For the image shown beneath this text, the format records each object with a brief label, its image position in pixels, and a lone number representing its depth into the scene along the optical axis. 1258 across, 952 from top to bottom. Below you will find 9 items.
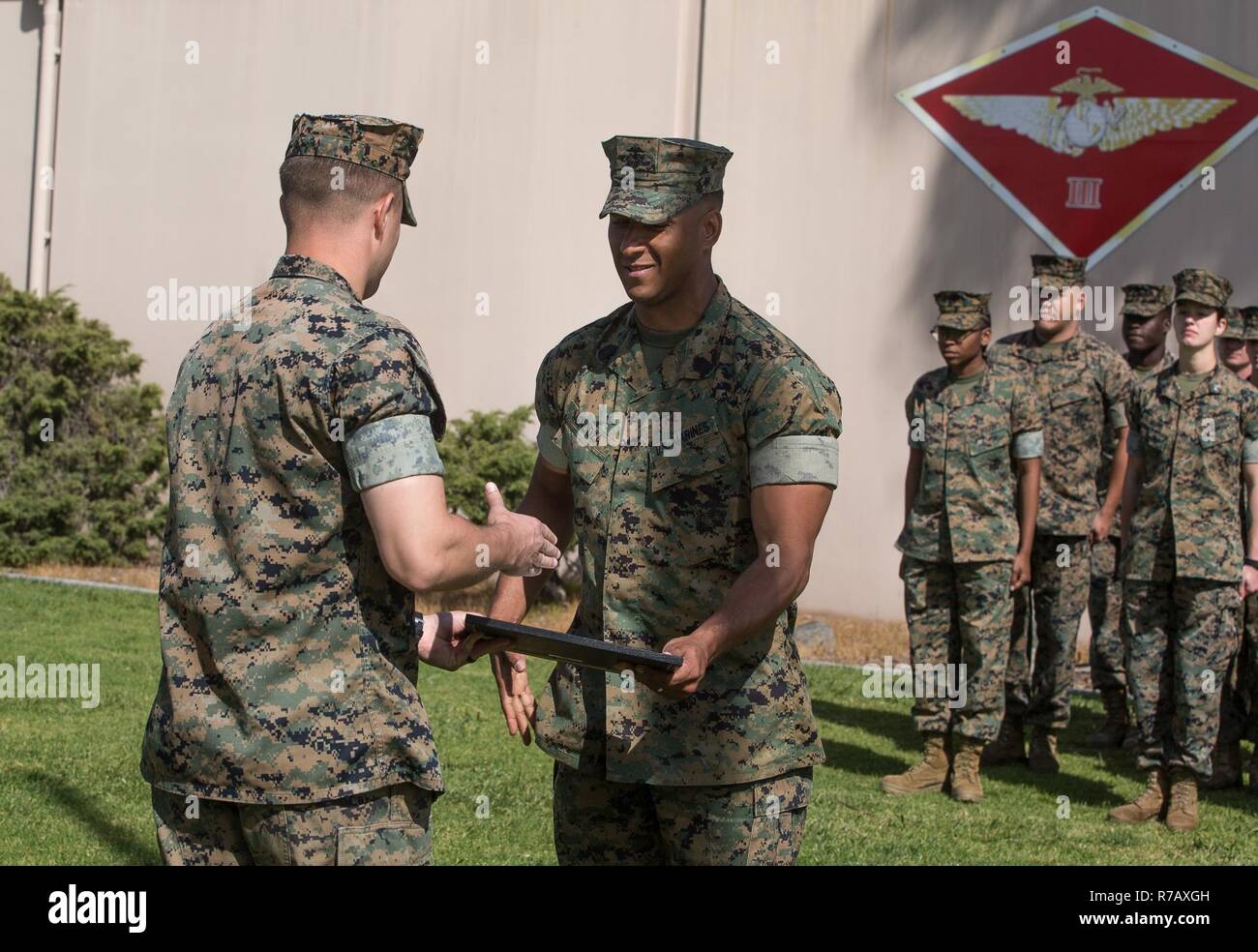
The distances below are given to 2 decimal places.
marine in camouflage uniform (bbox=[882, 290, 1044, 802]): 7.83
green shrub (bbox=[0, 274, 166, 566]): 13.09
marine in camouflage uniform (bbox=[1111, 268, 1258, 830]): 7.32
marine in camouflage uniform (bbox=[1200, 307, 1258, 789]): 8.26
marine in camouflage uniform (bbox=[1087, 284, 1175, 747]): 9.36
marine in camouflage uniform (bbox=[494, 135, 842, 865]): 3.67
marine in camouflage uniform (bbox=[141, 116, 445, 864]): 3.07
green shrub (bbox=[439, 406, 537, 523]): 12.25
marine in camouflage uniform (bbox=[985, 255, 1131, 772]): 8.59
